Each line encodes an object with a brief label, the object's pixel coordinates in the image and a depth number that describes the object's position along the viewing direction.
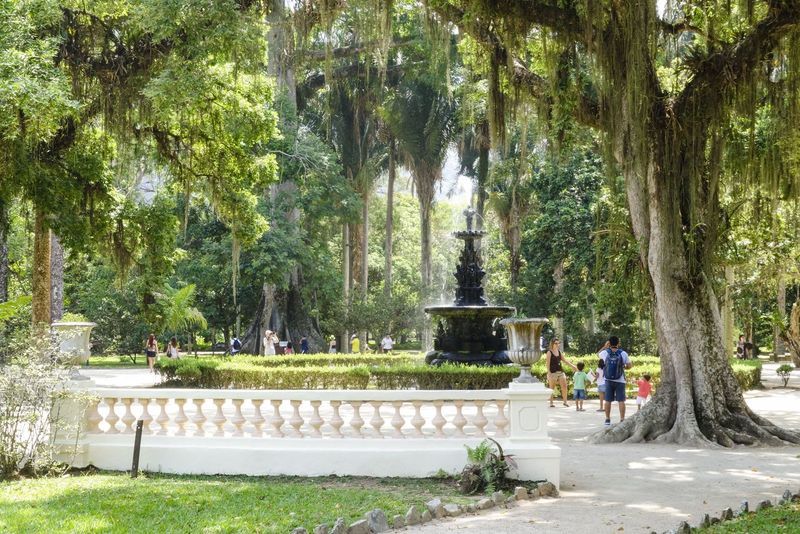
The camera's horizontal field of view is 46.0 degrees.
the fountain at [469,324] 21.75
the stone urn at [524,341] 10.14
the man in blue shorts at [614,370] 14.91
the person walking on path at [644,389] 16.31
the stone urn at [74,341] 10.57
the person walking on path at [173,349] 33.91
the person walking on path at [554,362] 18.45
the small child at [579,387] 18.38
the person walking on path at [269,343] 30.20
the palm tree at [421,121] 39.34
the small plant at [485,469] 8.84
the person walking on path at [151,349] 30.90
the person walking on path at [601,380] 17.52
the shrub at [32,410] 9.59
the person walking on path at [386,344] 35.41
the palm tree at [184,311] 32.22
